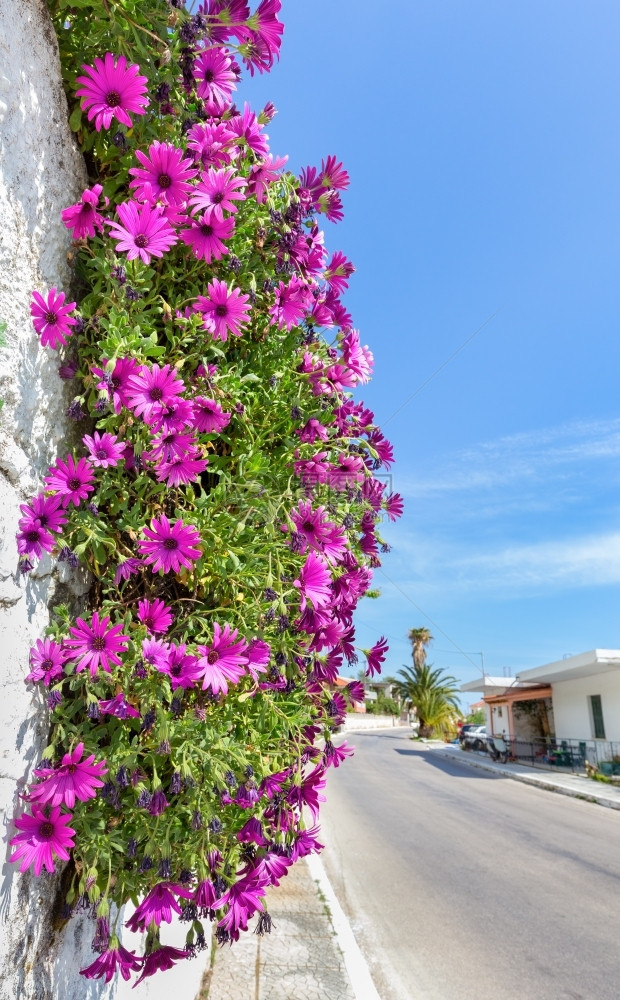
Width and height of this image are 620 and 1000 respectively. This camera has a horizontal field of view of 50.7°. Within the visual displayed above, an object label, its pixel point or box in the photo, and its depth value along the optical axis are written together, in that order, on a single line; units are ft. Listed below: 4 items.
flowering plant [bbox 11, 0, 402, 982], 4.89
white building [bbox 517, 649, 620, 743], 75.31
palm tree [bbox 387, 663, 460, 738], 163.63
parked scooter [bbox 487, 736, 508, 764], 94.79
